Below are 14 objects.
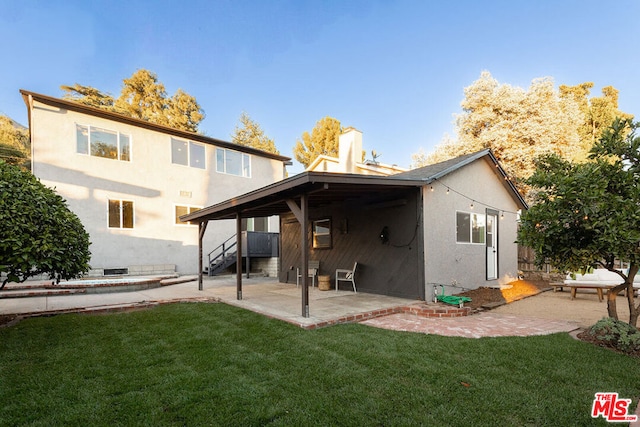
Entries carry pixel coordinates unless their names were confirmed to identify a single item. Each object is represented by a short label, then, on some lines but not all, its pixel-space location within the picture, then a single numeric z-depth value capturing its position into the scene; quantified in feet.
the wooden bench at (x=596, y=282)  24.11
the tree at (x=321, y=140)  91.15
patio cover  16.92
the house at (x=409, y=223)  21.47
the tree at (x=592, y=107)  67.82
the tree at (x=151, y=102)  69.10
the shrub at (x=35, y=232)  13.46
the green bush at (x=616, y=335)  12.72
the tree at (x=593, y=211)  12.69
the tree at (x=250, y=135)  90.02
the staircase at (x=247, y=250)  42.27
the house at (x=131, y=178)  34.06
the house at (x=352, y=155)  53.26
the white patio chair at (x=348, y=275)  27.89
